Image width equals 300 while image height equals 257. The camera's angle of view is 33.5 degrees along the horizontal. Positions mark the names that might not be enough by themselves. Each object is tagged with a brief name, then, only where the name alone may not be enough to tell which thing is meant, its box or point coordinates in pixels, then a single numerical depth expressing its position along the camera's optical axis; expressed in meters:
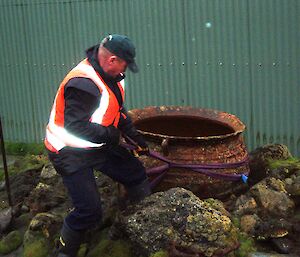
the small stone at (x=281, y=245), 3.92
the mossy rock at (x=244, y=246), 3.92
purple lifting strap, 4.45
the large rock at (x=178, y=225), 3.78
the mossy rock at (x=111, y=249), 4.10
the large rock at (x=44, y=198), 4.93
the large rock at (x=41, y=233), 4.36
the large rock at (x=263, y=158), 5.08
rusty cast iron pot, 4.48
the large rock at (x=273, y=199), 4.34
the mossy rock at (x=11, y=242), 4.55
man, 3.59
